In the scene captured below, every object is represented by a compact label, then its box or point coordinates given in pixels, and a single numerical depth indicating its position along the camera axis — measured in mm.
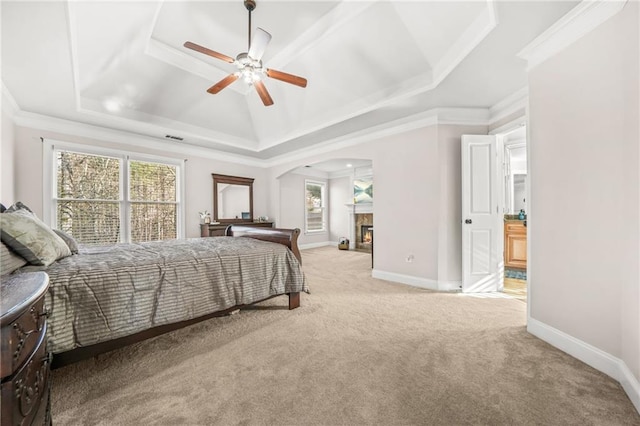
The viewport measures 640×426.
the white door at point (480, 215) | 3453
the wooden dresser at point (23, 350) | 683
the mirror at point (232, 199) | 5602
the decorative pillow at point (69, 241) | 2049
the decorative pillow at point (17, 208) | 1932
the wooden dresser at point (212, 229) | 5086
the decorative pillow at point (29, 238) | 1404
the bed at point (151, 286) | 1501
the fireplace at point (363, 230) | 7320
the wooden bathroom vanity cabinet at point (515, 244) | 4602
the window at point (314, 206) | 7715
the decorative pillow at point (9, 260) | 1266
